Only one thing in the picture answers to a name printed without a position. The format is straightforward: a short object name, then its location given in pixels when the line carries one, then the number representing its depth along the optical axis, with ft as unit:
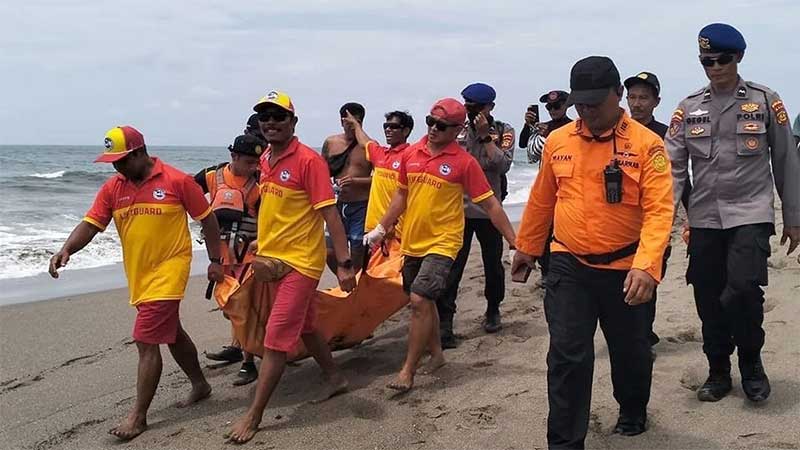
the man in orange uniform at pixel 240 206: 18.35
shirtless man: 22.52
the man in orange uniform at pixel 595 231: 11.51
